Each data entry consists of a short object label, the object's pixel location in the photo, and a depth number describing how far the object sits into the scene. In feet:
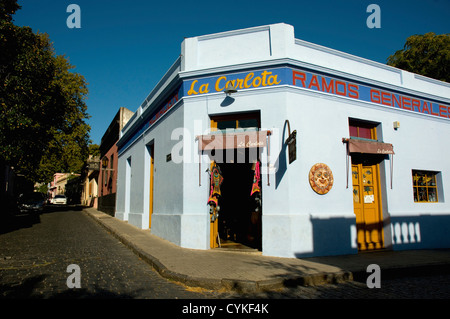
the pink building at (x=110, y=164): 64.95
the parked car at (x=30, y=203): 77.98
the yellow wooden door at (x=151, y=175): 40.96
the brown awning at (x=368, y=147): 26.45
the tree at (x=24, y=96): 38.96
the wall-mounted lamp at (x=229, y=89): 25.59
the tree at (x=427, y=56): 59.11
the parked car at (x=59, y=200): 130.69
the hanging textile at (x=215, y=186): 26.05
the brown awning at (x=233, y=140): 24.73
